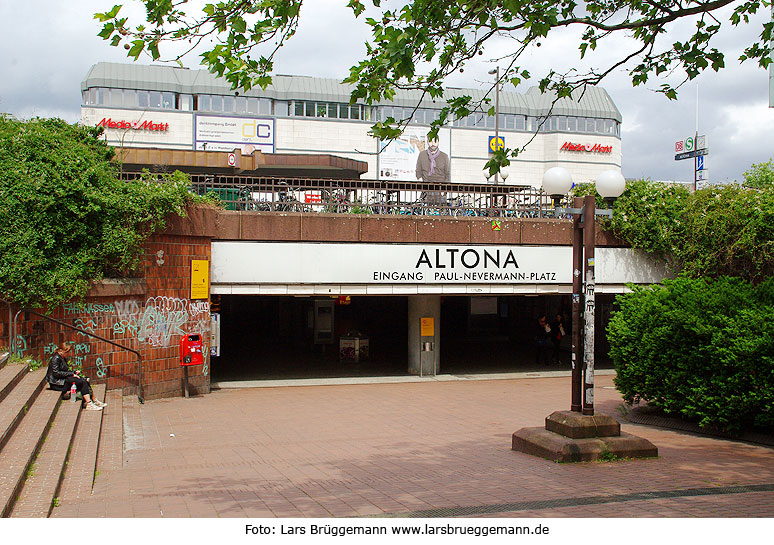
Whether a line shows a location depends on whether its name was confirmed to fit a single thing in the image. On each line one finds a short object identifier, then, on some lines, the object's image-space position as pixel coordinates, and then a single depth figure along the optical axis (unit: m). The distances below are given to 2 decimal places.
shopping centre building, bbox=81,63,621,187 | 57.34
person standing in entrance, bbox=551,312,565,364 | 21.22
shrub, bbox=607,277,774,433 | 10.07
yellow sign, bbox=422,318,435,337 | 19.20
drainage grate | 6.50
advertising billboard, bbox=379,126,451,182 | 60.47
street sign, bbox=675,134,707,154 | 46.40
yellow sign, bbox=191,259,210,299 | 15.73
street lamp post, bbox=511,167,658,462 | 9.16
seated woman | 11.80
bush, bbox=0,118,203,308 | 12.42
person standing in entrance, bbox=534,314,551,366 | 21.94
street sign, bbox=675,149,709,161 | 42.53
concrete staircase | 6.95
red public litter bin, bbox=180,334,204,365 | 15.17
